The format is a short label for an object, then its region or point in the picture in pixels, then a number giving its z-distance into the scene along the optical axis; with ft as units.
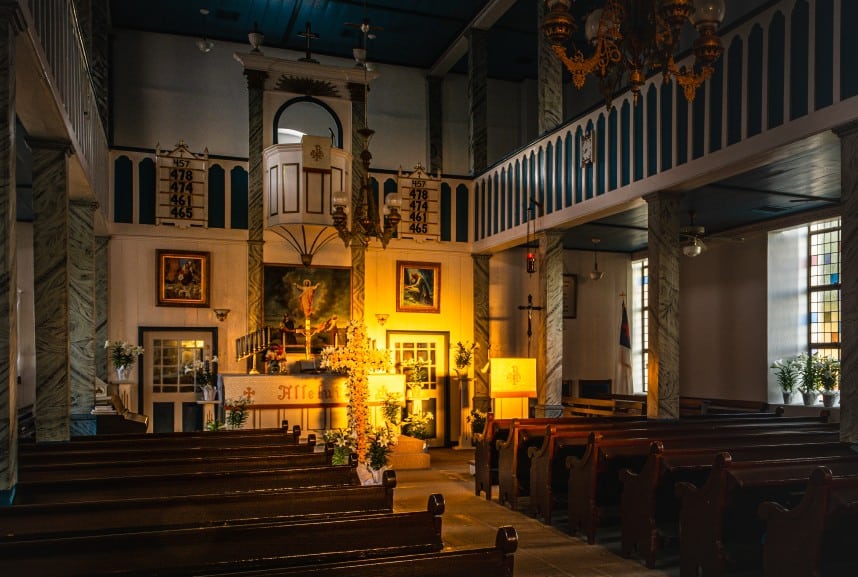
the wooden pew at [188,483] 14.24
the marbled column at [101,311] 36.45
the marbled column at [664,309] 26.32
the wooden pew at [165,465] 15.97
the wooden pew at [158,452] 17.74
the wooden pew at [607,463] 20.99
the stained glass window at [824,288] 36.26
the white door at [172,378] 37.96
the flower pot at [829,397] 34.17
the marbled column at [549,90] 35.78
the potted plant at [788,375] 35.73
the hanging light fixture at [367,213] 27.53
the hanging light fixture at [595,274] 43.24
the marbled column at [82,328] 25.68
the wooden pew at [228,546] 9.36
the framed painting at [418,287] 42.68
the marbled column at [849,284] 18.80
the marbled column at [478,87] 42.24
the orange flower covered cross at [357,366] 24.89
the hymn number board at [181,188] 38.11
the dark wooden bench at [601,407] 39.29
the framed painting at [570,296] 47.21
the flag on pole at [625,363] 47.52
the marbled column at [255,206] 39.52
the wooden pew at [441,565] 8.80
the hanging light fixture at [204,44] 42.45
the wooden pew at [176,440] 19.81
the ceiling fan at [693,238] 32.68
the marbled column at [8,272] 13.08
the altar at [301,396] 34.58
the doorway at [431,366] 42.50
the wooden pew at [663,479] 18.61
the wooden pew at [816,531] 13.66
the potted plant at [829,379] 33.99
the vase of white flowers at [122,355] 33.93
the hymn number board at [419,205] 42.09
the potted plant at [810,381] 34.47
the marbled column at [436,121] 47.98
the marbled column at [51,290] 19.99
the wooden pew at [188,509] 11.43
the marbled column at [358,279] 41.57
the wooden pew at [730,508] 16.12
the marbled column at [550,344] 33.96
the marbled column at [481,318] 43.21
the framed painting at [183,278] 38.22
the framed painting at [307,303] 39.86
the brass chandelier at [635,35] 14.08
